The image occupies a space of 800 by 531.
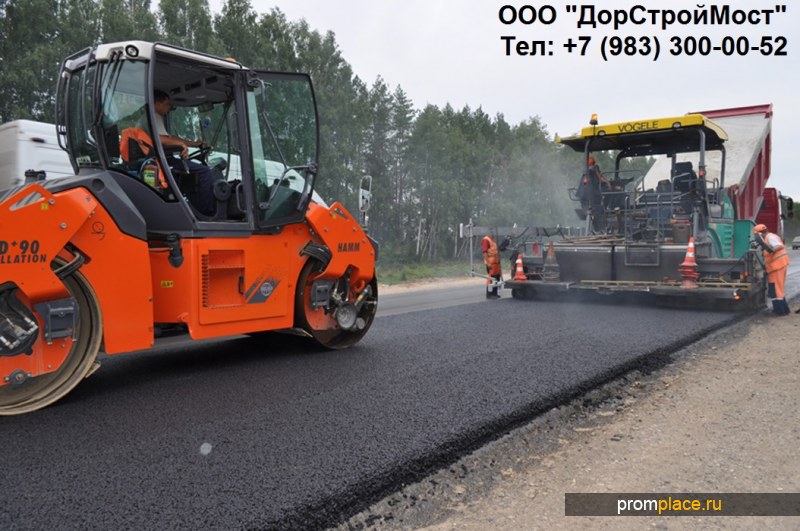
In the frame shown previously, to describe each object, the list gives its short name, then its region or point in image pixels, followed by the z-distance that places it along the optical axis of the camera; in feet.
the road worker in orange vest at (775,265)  23.72
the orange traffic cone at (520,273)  28.22
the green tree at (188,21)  62.75
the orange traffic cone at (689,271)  23.50
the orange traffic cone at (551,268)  27.30
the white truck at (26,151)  25.70
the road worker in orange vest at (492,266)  31.60
